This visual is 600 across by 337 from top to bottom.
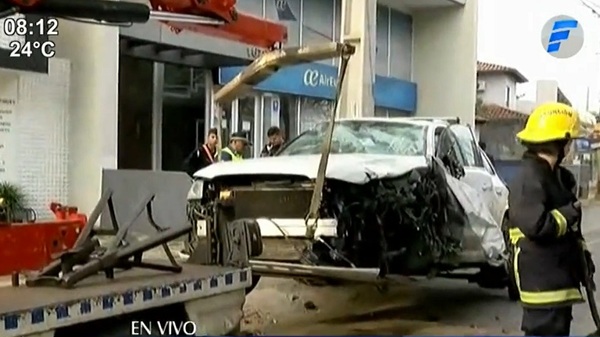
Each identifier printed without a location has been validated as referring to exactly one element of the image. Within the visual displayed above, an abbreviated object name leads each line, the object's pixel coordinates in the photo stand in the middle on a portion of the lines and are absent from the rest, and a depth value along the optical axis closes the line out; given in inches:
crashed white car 315.9
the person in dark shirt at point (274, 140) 484.3
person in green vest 492.7
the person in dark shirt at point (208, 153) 532.4
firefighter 187.3
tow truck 188.5
